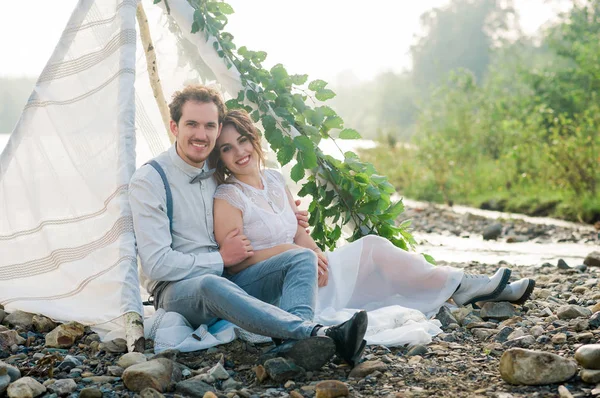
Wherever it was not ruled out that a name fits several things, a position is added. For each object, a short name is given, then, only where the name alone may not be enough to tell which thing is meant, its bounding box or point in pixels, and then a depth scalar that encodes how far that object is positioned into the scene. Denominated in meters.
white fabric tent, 3.92
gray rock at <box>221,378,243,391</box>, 3.07
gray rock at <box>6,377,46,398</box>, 2.97
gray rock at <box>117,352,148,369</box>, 3.36
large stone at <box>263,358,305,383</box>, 3.11
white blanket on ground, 3.57
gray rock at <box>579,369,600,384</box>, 2.94
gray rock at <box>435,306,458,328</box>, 4.10
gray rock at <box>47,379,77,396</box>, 3.05
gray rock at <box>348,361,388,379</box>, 3.18
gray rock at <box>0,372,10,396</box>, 3.06
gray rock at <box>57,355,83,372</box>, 3.39
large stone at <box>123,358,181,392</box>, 3.04
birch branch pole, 4.75
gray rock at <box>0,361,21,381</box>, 3.16
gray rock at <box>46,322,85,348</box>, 3.75
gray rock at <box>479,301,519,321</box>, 4.20
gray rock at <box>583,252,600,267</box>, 6.09
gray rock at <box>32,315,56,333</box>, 4.02
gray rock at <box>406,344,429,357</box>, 3.52
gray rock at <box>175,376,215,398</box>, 3.01
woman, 3.97
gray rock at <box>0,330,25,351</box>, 3.71
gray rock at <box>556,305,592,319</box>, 4.04
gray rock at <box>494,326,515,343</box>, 3.74
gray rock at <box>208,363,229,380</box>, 3.18
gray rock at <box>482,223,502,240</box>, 8.69
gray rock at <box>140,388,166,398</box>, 2.89
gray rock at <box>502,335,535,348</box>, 3.59
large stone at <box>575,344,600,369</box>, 3.02
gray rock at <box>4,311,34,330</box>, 4.07
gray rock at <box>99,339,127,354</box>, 3.64
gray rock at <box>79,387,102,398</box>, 2.98
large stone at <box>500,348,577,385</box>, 2.98
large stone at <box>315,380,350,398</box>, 2.90
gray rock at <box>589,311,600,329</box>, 3.78
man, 3.45
